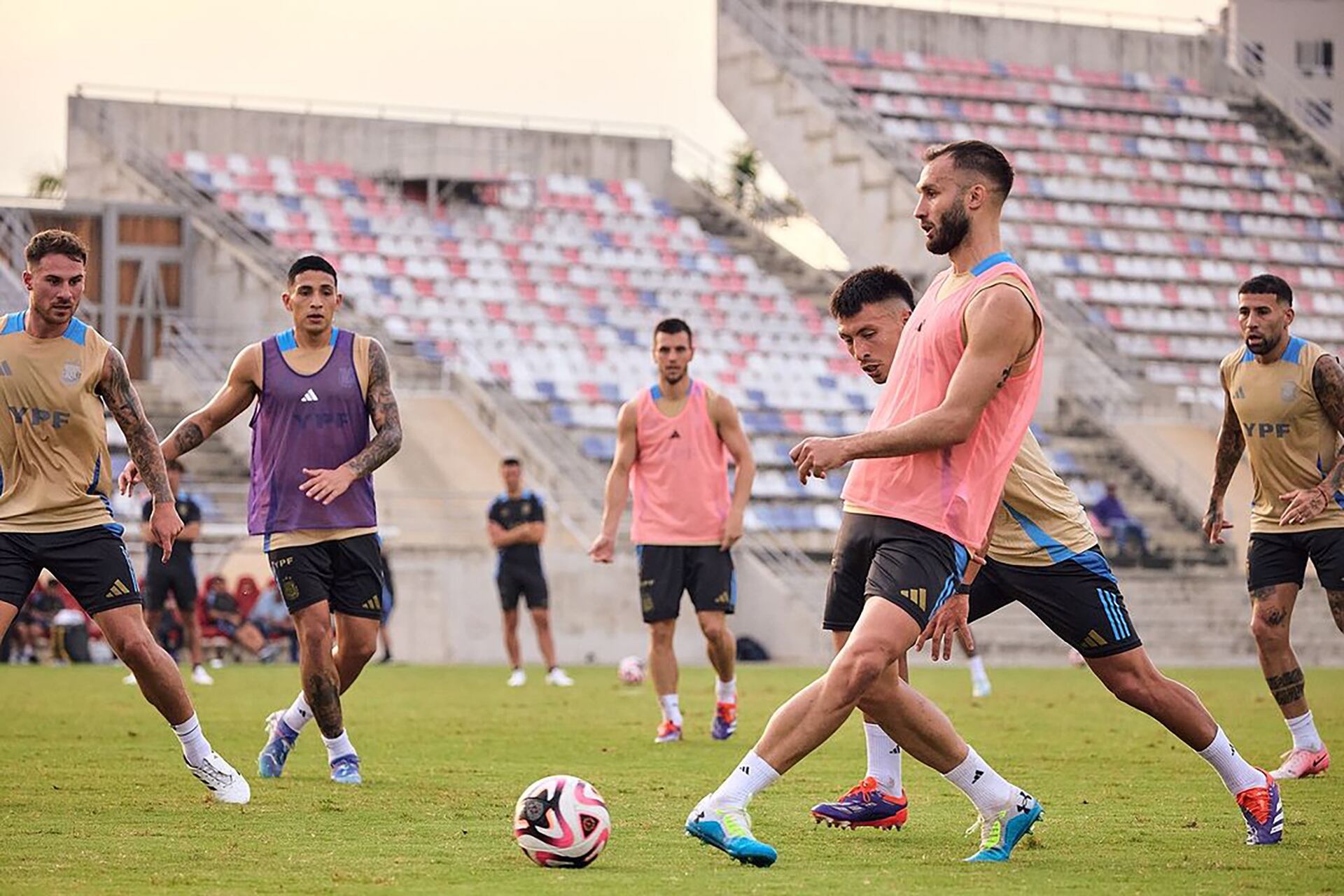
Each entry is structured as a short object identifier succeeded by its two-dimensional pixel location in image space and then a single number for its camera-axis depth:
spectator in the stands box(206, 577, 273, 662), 26.19
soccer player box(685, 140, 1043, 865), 7.38
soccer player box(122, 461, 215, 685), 20.94
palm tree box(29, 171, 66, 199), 53.25
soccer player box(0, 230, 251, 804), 9.38
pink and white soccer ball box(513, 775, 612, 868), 7.66
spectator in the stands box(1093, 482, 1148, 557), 30.69
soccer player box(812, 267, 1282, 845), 8.27
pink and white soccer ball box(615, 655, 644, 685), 21.81
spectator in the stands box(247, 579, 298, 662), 26.42
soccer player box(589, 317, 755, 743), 14.18
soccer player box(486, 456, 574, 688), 21.73
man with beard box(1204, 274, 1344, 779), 11.31
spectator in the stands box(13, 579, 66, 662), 25.17
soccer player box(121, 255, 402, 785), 10.71
